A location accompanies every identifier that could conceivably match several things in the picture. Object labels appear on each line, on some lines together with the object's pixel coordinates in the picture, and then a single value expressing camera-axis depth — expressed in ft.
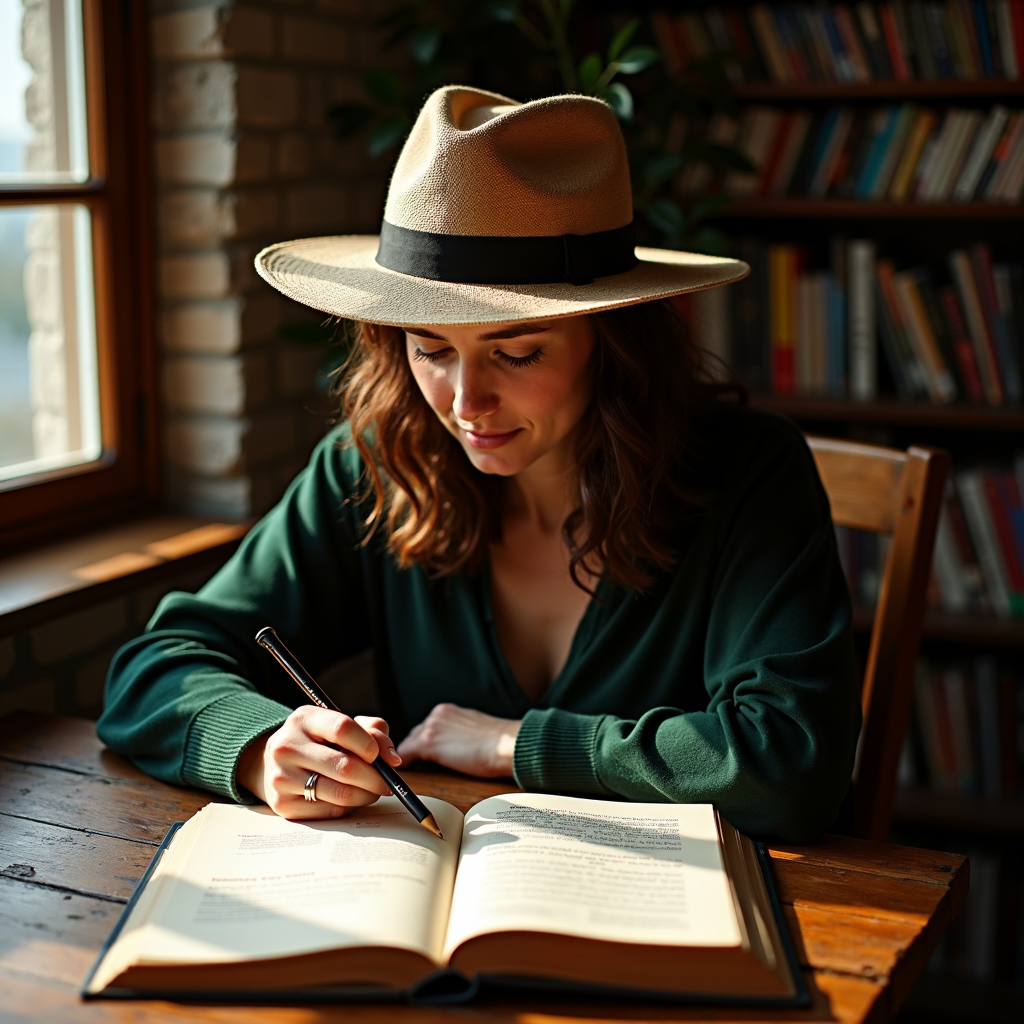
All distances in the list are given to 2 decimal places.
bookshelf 7.86
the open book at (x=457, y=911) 2.77
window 5.79
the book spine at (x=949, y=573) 8.07
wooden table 2.72
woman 3.82
